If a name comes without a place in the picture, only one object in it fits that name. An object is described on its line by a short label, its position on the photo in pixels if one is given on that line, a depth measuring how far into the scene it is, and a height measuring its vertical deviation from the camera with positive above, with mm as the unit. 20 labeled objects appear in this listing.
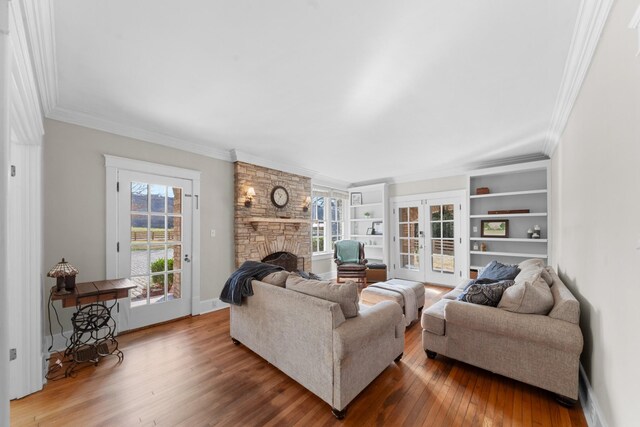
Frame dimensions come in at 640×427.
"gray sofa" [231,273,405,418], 1783 -964
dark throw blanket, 2605 -667
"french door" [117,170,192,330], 3121 -372
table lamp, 2314 -540
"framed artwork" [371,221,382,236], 6348 -326
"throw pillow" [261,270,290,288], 2445 -603
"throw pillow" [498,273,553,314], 2020 -684
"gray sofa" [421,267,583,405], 1837 -1022
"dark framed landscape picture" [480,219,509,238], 4648 -258
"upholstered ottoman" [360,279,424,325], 3146 -998
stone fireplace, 4160 -87
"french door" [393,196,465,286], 5266 -562
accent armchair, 5180 -970
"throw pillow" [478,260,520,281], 3074 -728
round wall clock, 4664 +358
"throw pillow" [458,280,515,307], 2250 -708
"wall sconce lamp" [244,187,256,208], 4199 +325
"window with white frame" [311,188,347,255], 5992 -70
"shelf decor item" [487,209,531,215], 4419 +42
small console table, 2312 -1014
